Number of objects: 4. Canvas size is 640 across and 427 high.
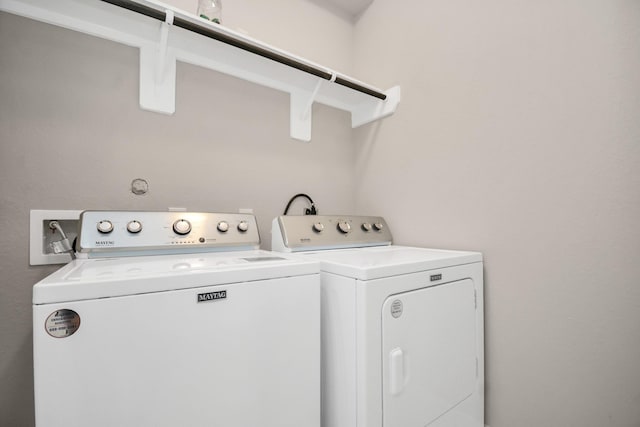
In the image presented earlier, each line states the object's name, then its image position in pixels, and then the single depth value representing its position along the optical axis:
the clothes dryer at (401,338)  0.85
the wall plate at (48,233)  1.07
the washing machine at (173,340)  0.58
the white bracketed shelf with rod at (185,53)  1.11
